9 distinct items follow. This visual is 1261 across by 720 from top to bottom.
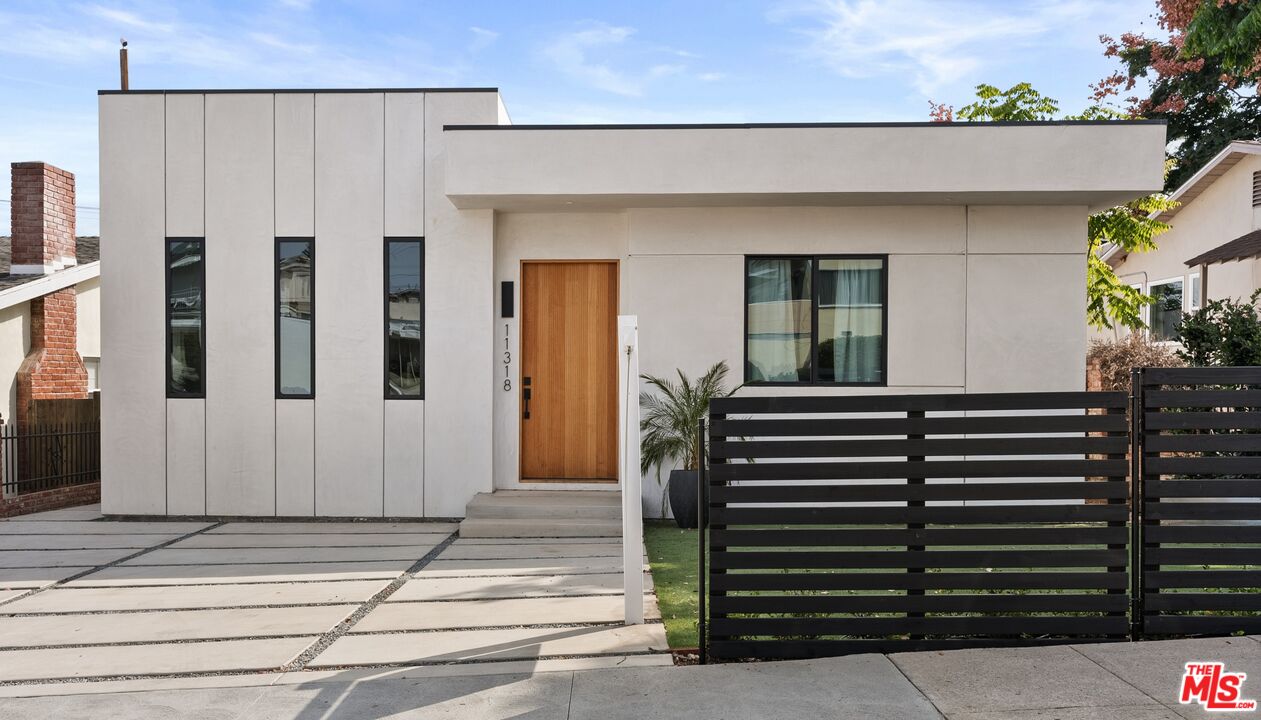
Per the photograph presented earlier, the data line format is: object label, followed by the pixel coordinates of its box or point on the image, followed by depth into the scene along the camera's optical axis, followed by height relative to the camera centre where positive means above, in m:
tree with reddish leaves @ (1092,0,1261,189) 22.64 +6.69
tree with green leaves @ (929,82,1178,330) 14.04 +1.88
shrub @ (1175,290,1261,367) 9.58 +0.17
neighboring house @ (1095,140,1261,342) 16.20 +2.12
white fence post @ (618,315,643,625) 5.47 -0.80
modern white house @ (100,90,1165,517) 9.63 +0.47
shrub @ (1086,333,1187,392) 14.09 -0.10
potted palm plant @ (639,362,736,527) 9.39 -0.73
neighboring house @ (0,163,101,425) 12.77 +0.65
